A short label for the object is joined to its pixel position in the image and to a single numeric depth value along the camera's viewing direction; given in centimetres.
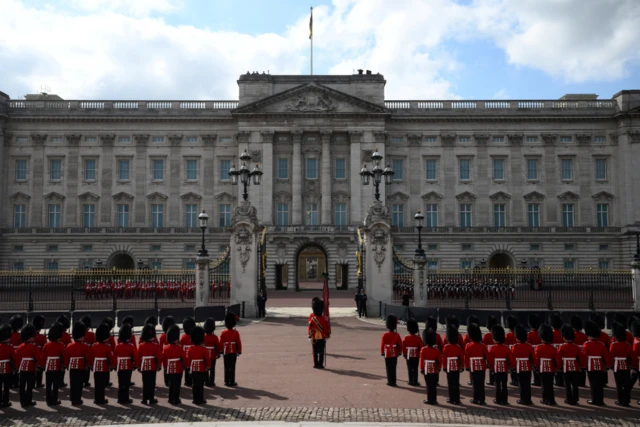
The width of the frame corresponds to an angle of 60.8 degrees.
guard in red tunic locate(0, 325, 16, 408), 1053
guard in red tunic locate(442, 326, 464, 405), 1066
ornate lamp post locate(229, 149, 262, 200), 2508
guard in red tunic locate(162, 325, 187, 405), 1064
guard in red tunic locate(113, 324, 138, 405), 1083
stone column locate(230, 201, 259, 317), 2492
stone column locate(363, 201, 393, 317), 2494
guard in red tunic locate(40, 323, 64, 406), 1072
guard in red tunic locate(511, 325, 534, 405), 1062
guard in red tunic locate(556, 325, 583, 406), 1066
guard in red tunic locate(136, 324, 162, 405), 1073
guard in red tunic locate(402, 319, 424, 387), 1188
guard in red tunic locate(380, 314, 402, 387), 1191
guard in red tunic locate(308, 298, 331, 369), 1359
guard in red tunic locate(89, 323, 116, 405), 1083
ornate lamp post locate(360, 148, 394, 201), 2455
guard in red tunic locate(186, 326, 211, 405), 1065
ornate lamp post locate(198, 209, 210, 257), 2442
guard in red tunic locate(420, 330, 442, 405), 1056
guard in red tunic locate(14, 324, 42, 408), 1059
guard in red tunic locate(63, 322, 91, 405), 1075
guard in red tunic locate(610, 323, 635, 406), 1054
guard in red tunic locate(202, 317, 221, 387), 1183
